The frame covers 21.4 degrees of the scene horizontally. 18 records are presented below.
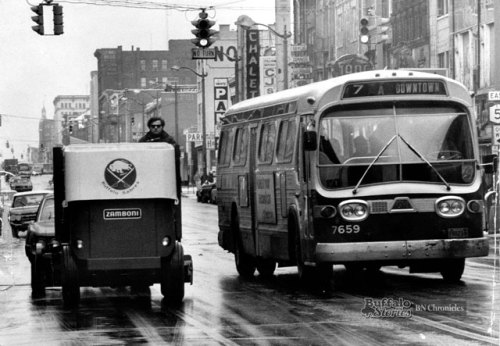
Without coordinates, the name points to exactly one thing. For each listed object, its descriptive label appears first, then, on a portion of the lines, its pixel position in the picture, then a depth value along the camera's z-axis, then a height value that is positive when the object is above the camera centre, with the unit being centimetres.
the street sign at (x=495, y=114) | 3291 +106
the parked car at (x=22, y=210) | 4309 -150
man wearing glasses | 1873 +42
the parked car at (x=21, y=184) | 11802 -171
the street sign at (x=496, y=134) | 3288 +56
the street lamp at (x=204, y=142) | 8856 +136
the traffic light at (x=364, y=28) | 4841 +484
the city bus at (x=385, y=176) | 1792 -24
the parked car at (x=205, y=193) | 7538 -182
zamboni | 1688 -74
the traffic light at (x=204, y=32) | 3322 +325
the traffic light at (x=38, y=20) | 3159 +348
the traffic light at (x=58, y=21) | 3155 +343
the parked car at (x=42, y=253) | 1844 -127
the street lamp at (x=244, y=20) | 10482 +1123
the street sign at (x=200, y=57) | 4050 +334
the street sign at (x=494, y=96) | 3275 +151
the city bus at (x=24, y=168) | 16030 -37
